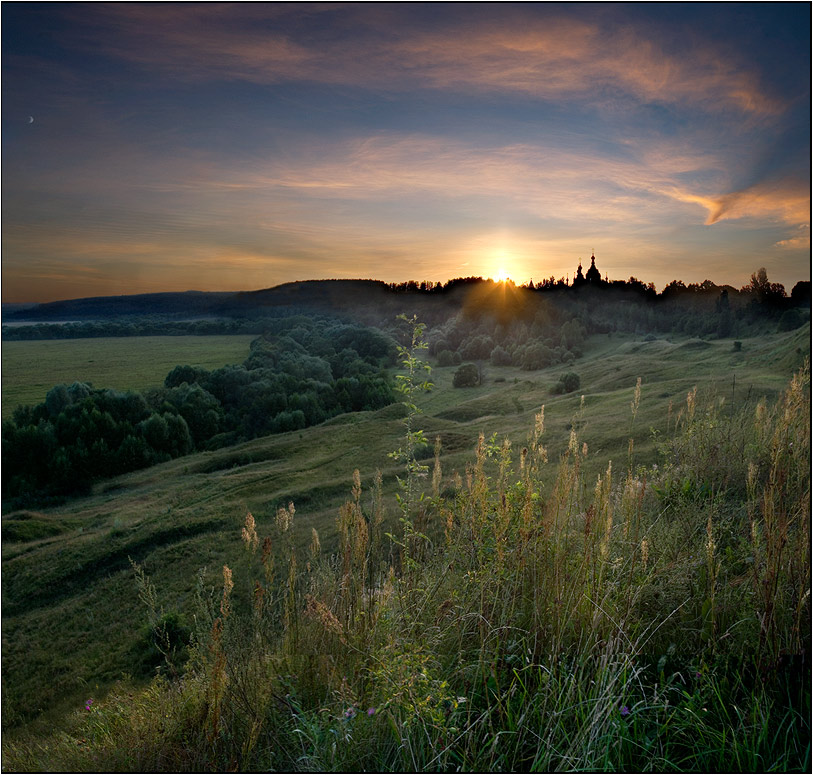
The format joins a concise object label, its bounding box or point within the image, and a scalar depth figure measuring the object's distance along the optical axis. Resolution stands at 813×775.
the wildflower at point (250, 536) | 2.94
